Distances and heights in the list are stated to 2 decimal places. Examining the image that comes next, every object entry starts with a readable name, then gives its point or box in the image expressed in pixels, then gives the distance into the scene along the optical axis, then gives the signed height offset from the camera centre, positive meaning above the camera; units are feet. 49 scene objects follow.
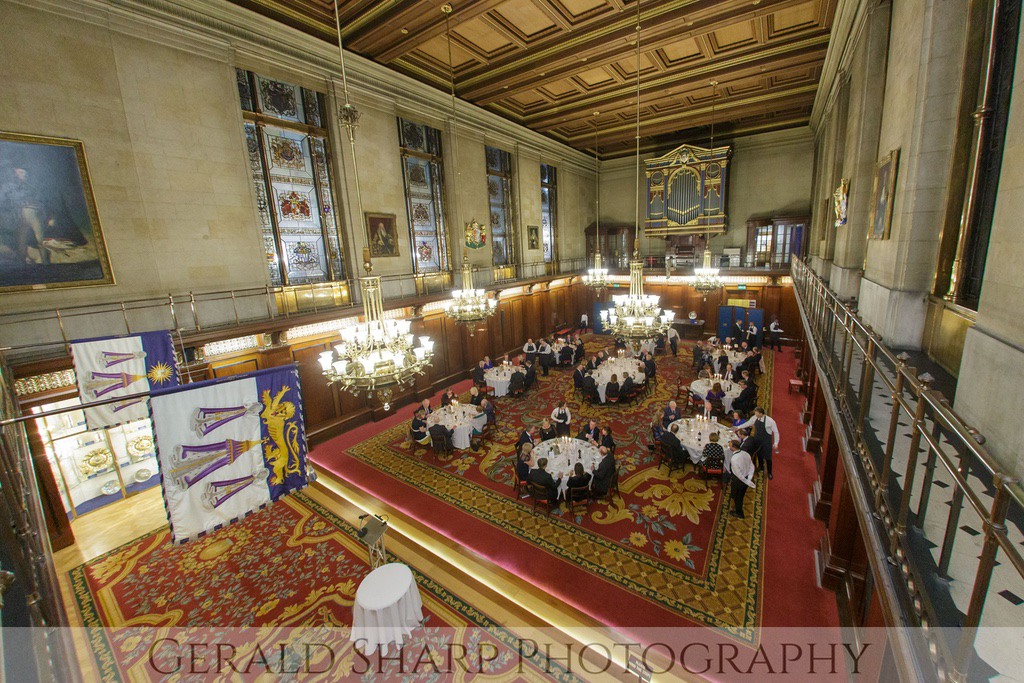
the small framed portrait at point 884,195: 17.60 +2.35
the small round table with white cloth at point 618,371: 37.18 -10.74
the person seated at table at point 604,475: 22.71 -12.28
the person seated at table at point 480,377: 39.83 -11.16
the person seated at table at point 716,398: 31.71 -11.46
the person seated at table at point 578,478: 22.25 -12.12
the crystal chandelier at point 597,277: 45.75 -2.11
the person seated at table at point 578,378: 37.57 -11.04
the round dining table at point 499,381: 39.55 -11.49
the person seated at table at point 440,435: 28.91 -12.13
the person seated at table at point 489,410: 32.07 -11.59
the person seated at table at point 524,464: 23.06 -11.74
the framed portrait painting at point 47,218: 19.67 +3.65
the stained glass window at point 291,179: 29.66 +7.68
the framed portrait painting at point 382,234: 35.91 +3.41
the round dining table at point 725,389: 32.02 -11.14
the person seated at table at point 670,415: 27.63 -11.02
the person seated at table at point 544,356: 46.42 -10.87
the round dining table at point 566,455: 22.97 -11.72
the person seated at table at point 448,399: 32.71 -10.73
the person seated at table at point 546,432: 26.55 -11.45
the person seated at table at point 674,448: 25.00 -12.06
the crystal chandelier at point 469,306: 27.86 -2.75
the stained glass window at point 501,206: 51.88 +7.93
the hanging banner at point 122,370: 19.81 -4.41
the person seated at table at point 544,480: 21.88 -11.92
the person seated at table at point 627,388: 35.76 -11.60
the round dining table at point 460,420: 29.99 -11.71
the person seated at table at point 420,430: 30.60 -12.33
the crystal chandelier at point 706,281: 41.90 -2.79
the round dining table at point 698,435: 24.64 -11.43
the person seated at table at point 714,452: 23.57 -11.73
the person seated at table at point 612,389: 35.94 -11.71
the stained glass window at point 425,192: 40.32 +8.11
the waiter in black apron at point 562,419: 28.17 -11.26
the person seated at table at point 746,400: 31.32 -11.62
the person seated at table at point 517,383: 38.75 -11.52
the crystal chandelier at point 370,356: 15.39 -3.33
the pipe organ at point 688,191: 57.11 +9.54
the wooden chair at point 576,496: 22.51 -13.28
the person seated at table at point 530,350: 46.47 -10.16
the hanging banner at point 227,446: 12.48 -5.64
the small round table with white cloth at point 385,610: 15.61 -13.48
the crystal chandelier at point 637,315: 24.12 -3.46
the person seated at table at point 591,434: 25.88 -11.26
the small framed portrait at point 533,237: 58.28 +3.93
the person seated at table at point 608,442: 24.72 -11.32
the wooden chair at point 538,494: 22.12 -12.84
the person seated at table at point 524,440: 25.04 -11.15
